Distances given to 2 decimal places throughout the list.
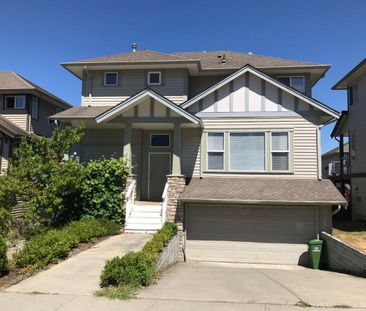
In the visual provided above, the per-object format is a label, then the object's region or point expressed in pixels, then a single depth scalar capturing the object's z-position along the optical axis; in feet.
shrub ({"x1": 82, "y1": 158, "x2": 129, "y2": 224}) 48.80
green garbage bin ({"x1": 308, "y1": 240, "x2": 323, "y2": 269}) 46.98
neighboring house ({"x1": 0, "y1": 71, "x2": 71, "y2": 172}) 69.62
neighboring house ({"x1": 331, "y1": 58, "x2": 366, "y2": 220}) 68.08
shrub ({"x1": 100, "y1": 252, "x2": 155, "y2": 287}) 25.64
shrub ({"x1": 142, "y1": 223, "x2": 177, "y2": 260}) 32.88
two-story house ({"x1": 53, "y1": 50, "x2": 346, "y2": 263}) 50.29
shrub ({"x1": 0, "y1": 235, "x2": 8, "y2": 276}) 28.23
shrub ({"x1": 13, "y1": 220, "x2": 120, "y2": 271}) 30.22
